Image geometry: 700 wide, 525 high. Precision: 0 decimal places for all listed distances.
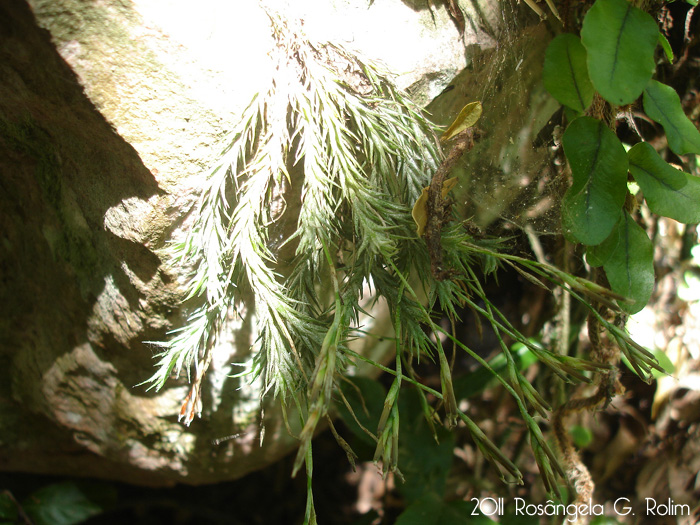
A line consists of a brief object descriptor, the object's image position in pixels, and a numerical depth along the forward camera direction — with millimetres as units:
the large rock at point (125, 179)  227
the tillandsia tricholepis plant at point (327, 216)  222
